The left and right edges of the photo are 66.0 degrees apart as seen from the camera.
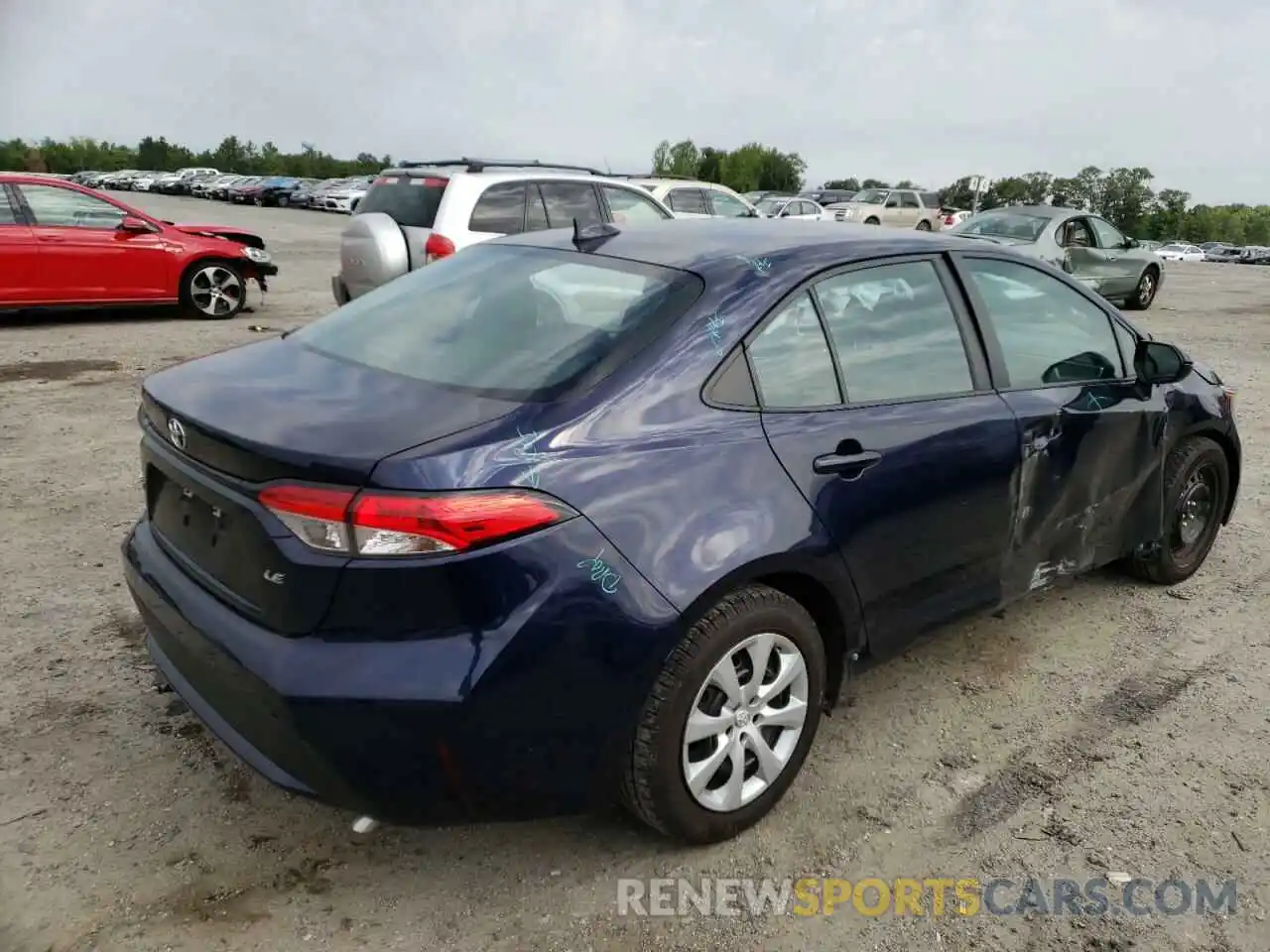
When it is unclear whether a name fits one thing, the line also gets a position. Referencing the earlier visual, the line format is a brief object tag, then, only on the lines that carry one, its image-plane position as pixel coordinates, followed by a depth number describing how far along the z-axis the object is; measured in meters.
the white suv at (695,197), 13.07
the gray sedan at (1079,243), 13.35
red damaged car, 9.84
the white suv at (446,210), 8.38
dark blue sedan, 2.13
